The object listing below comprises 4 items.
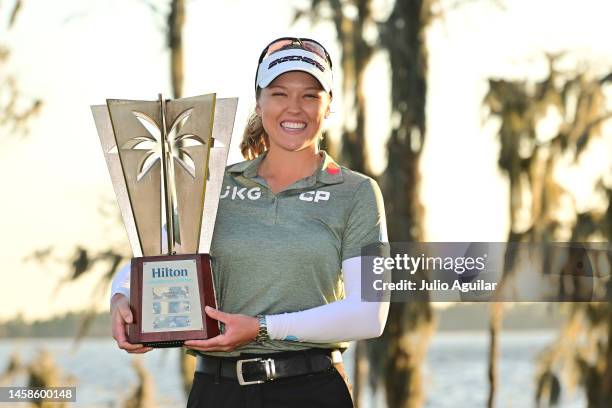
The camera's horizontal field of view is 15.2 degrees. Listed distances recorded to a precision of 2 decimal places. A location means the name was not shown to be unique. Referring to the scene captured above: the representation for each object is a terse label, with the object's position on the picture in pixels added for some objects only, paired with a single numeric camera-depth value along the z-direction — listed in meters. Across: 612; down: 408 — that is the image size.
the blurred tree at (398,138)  16.36
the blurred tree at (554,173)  16.97
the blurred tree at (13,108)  16.36
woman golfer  4.66
